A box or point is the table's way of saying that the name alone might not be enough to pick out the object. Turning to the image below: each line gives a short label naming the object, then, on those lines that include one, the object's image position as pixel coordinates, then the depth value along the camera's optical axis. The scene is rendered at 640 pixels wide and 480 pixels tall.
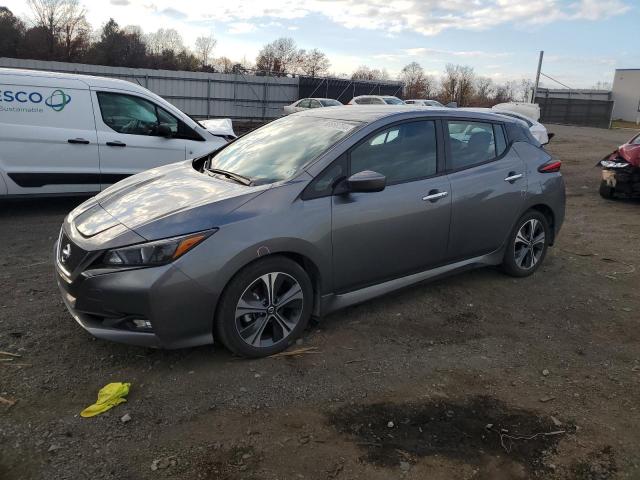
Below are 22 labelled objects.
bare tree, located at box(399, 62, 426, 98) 59.12
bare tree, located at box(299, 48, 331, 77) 84.81
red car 9.54
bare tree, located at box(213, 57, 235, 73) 74.46
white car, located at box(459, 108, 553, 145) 14.69
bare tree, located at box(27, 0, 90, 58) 76.50
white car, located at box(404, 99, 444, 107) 24.30
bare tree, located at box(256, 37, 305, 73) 84.94
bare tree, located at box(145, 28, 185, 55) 86.19
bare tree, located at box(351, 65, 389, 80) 70.44
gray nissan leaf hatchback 3.22
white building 55.09
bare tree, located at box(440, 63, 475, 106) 52.16
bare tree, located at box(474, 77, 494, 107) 53.08
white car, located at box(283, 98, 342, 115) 24.58
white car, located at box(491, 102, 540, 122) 19.78
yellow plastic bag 2.98
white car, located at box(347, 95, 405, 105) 22.59
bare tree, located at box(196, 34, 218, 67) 83.62
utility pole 36.84
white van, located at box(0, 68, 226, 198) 6.67
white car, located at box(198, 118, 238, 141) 8.48
